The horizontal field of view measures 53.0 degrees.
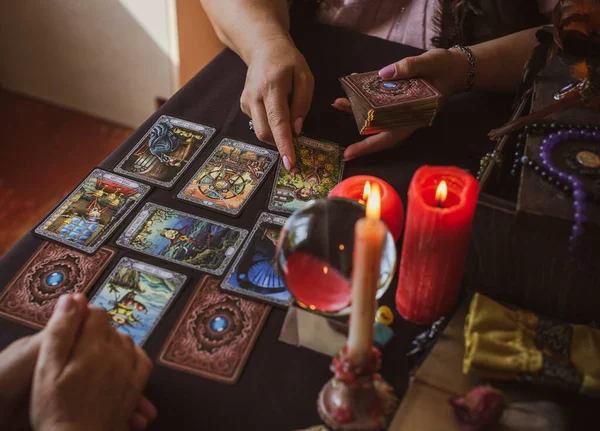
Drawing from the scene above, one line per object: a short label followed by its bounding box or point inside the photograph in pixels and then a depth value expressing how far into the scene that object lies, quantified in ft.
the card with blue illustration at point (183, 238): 2.95
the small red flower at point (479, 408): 2.25
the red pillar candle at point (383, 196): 2.85
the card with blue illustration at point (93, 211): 3.02
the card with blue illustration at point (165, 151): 3.41
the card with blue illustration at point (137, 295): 2.66
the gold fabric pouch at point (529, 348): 2.33
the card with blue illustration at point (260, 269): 2.80
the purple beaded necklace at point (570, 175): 2.40
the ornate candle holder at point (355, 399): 2.19
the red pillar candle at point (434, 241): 2.38
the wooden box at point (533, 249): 2.45
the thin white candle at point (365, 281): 1.87
